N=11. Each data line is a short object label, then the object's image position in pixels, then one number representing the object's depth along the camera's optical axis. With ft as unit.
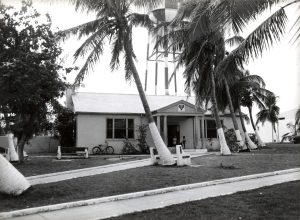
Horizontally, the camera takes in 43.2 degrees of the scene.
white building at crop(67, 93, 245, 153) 86.38
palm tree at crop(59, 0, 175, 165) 50.35
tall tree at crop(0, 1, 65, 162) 34.63
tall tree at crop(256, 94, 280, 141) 121.39
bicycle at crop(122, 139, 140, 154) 85.81
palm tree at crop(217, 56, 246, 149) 76.95
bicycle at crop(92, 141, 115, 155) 85.30
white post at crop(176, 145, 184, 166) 49.96
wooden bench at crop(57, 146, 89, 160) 75.11
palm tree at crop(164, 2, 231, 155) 63.67
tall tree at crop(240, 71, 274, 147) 87.92
